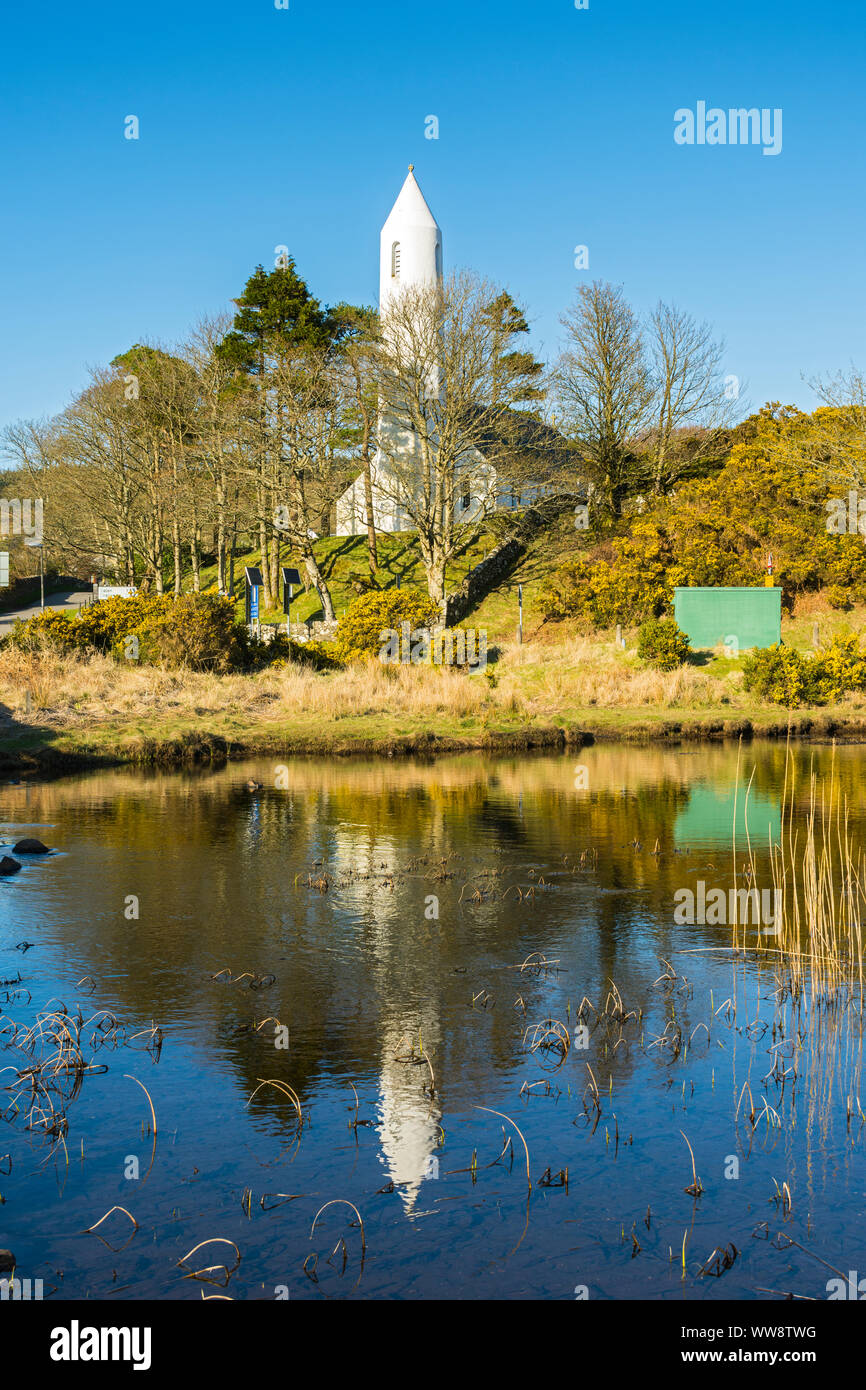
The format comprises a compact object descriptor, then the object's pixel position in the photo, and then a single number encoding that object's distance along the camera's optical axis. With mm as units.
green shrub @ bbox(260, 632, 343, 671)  36844
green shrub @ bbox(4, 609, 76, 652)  33594
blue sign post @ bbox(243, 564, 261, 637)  38344
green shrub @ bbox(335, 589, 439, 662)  37719
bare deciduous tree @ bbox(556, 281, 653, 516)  54125
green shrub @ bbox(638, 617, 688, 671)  37594
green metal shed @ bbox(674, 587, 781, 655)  40594
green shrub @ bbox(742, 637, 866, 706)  34625
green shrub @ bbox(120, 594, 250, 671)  34188
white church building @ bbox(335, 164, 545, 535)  53625
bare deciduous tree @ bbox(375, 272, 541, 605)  45188
